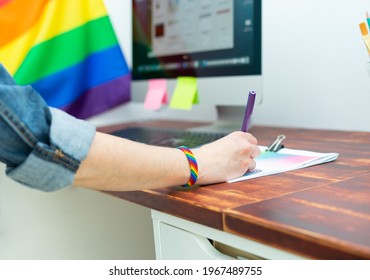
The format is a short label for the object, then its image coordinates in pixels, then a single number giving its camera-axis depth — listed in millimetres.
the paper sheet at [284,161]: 679
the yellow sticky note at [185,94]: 1155
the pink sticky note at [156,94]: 1273
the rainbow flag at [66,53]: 1283
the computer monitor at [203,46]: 1041
